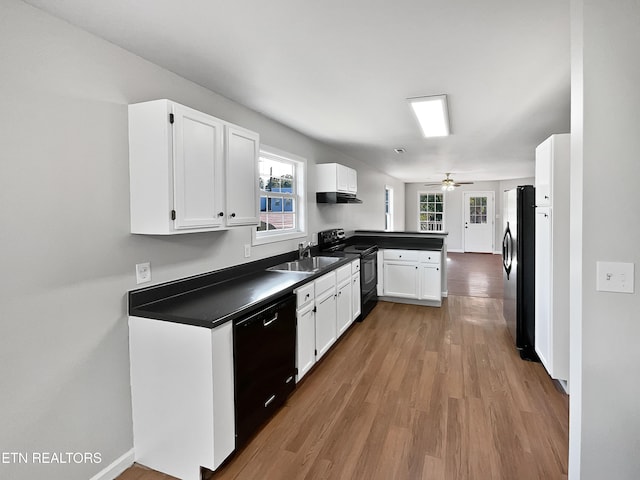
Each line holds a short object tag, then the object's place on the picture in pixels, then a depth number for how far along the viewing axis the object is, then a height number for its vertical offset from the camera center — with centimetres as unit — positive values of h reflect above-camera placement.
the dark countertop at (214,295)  191 -44
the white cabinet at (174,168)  194 +36
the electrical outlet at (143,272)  208 -26
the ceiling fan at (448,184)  840 +108
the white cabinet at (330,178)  447 +66
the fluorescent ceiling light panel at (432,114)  294 +110
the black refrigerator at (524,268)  330 -41
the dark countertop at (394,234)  558 -10
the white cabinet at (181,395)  181 -91
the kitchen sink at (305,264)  349 -39
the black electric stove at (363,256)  449 -38
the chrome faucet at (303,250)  400 -26
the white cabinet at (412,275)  504 -71
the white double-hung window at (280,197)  356 +36
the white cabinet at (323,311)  280 -80
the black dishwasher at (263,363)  201 -87
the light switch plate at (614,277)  138 -20
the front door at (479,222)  1109 +16
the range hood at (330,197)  453 +41
